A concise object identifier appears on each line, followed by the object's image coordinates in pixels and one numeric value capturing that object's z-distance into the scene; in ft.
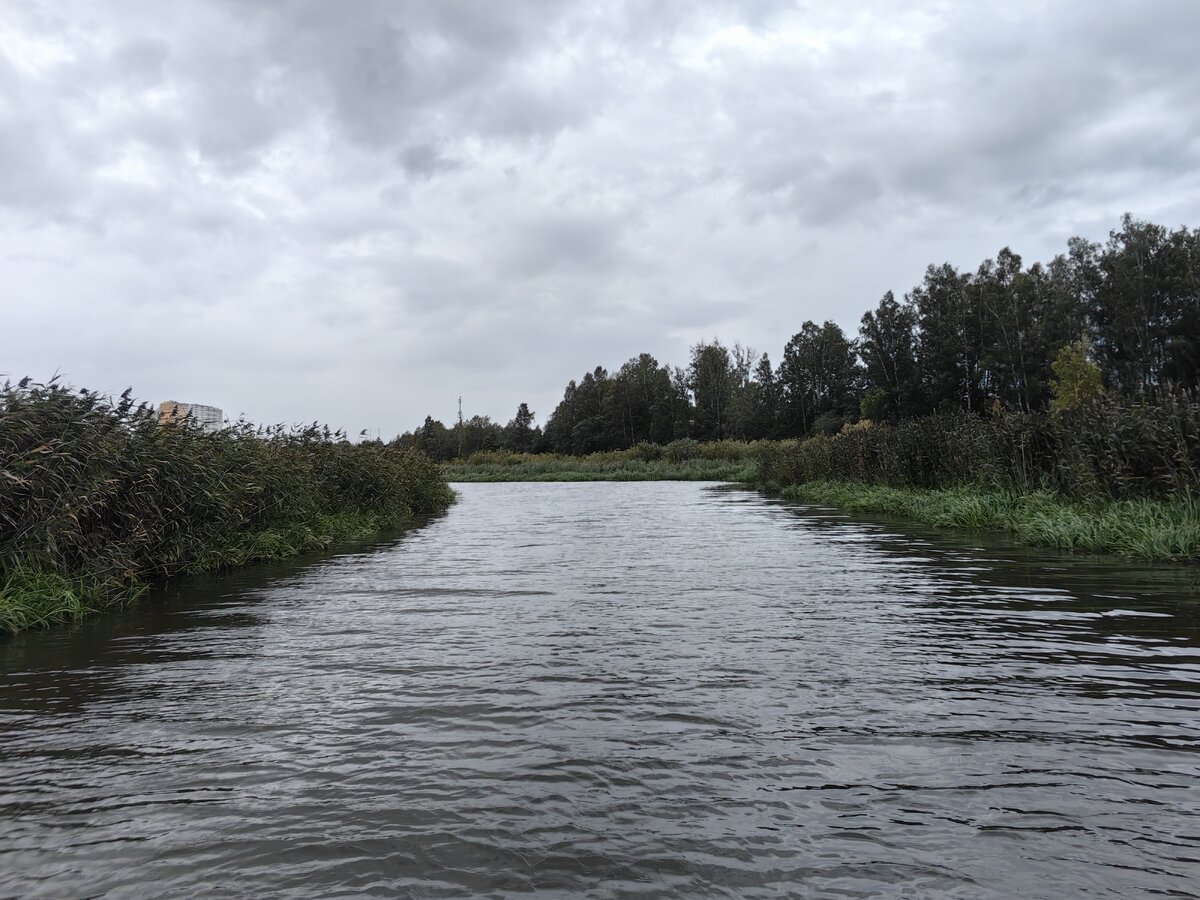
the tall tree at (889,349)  251.78
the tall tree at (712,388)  324.39
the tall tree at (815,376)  290.97
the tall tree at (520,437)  364.17
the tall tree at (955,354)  238.89
